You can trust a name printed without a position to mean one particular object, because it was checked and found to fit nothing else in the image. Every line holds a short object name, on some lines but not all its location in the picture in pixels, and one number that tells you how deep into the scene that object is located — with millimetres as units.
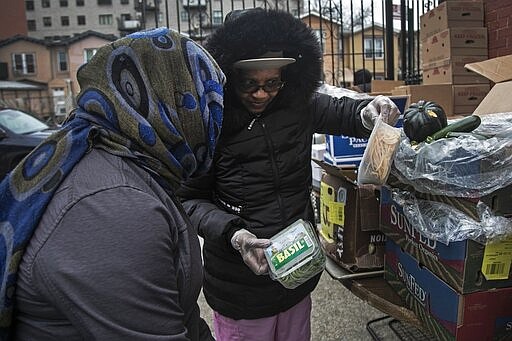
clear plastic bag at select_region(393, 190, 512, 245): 1515
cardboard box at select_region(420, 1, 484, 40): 3287
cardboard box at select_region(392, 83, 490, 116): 3113
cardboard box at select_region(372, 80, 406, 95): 3915
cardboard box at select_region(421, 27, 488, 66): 3291
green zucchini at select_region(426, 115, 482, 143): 1637
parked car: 6863
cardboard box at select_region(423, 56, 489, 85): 3285
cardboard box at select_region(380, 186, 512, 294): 1572
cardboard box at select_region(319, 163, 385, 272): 2236
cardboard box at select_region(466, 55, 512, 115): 2000
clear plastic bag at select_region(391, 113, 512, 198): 1508
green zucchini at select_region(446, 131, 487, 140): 1554
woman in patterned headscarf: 815
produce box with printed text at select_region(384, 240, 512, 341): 1620
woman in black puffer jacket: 1811
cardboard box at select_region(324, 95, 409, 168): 2391
